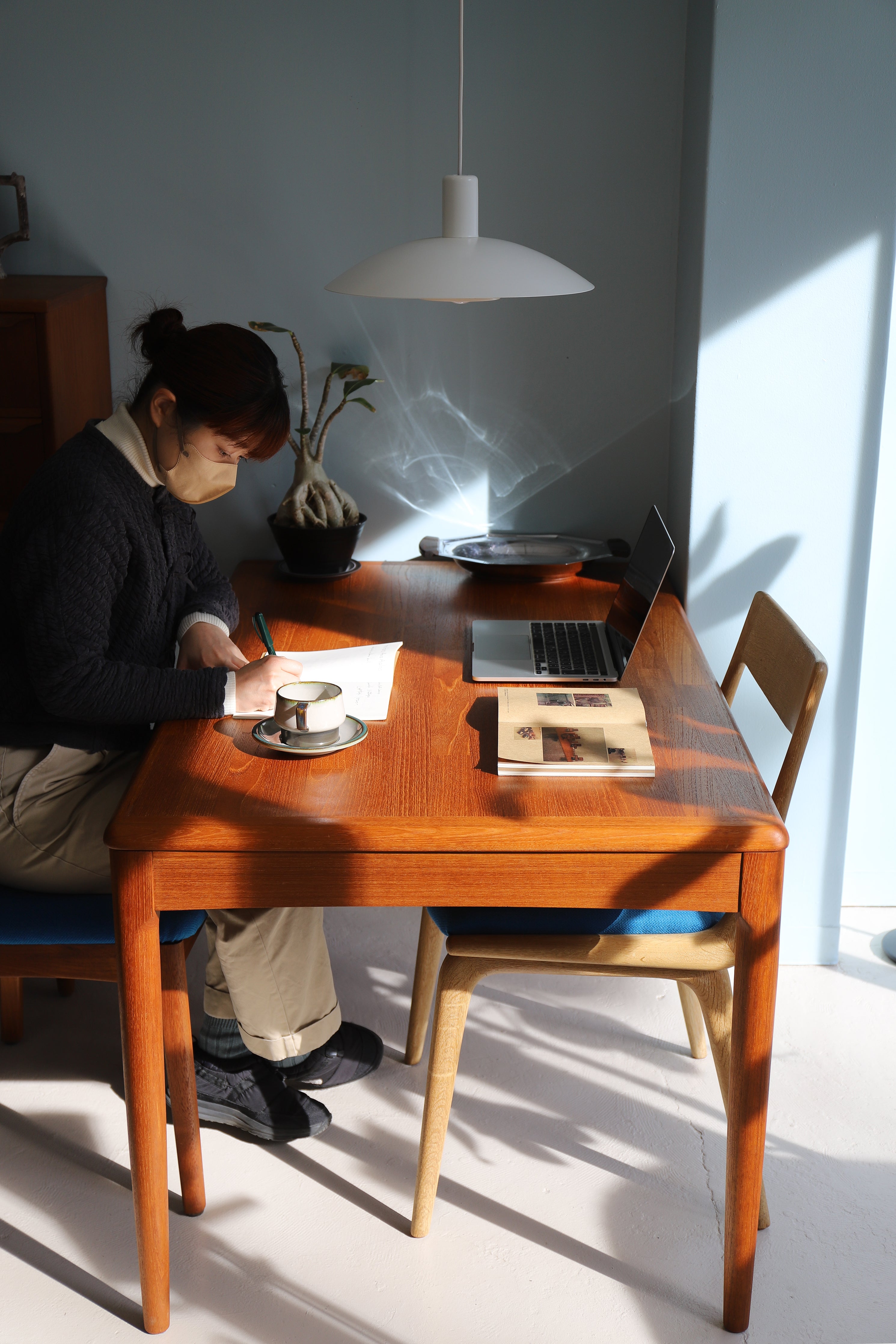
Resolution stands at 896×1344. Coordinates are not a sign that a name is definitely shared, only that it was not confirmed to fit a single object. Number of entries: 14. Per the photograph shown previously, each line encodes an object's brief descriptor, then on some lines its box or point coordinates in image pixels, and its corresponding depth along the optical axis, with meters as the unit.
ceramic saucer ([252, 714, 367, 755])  1.61
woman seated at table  1.69
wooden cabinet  2.28
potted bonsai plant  2.54
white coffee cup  1.62
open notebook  1.80
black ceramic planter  2.53
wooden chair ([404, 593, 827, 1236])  1.68
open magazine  1.56
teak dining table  1.43
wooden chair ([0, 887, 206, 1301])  1.66
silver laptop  1.94
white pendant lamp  1.67
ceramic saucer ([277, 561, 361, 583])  2.58
